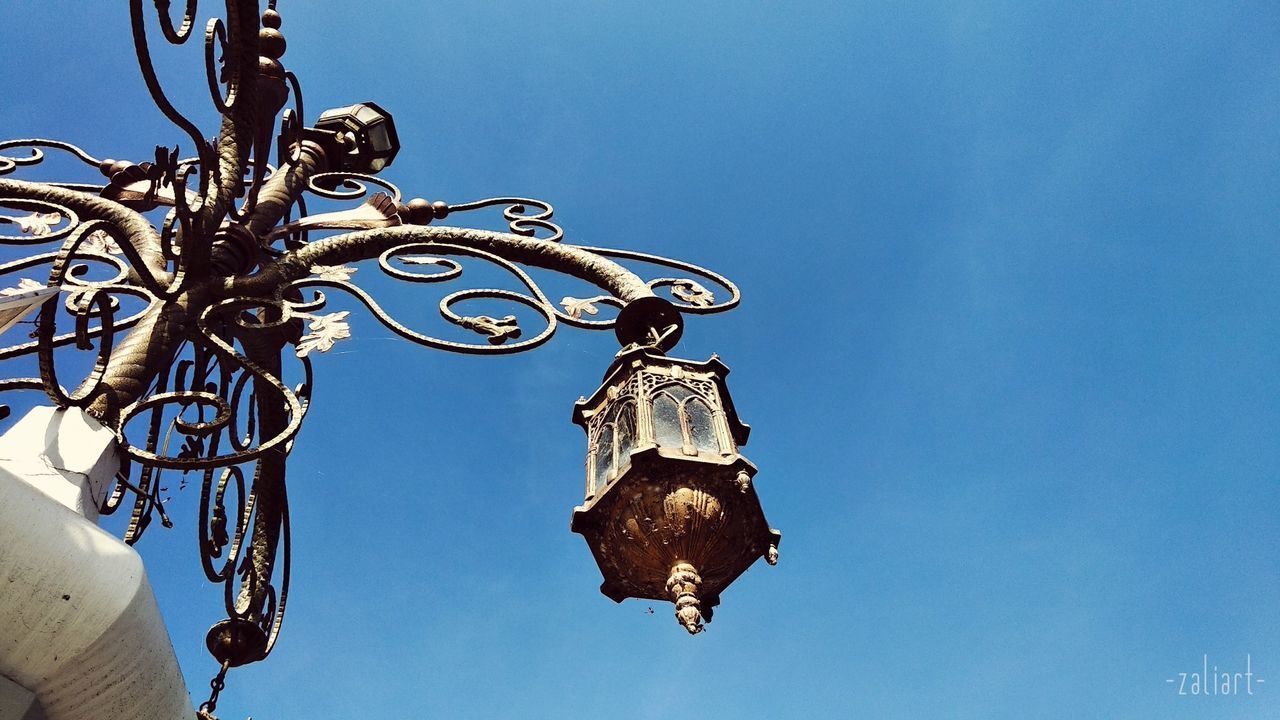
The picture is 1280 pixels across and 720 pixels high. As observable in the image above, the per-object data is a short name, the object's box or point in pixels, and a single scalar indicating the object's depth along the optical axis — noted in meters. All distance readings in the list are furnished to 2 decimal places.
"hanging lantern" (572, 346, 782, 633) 2.25
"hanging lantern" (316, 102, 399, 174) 4.74
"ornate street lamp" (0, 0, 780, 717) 2.31
